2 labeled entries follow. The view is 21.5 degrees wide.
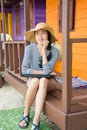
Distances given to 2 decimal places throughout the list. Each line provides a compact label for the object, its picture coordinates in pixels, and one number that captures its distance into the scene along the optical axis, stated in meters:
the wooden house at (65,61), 2.30
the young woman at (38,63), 2.68
